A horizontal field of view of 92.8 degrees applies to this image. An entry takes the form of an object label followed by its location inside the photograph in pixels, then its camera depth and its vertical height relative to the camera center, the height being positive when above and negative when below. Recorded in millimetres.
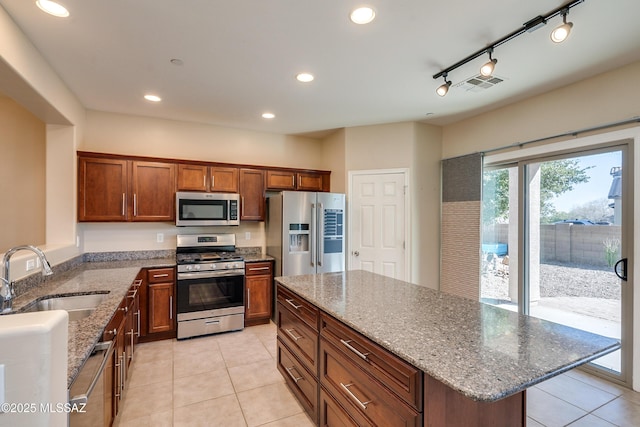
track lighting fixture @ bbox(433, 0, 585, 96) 1831 +1257
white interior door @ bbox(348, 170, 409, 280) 4176 -115
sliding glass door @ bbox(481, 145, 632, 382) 2756 -285
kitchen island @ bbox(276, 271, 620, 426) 1118 -570
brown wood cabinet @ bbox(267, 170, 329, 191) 4375 +514
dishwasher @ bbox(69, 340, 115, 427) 1254 -818
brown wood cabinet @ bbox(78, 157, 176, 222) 3416 +298
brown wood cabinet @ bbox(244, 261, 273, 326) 3945 -1018
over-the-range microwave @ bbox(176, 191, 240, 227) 3787 +80
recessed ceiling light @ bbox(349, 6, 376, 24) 1903 +1284
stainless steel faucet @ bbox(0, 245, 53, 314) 1645 -324
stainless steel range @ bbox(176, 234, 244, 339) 3555 -927
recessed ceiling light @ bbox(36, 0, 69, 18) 1839 +1283
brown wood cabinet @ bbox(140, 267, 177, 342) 3424 -1019
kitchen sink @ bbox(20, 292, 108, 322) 2082 -633
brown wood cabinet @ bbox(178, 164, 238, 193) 3878 +482
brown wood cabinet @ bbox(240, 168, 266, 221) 4184 +279
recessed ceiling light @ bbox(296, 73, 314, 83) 2773 +1274
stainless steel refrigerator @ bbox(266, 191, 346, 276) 3984 -230
